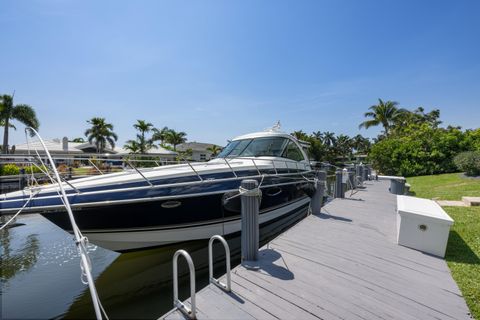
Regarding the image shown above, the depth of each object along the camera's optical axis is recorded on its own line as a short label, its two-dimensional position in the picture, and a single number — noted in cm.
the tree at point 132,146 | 3597
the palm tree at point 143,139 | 3669
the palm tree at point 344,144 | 5928
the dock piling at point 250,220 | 360
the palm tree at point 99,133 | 3731
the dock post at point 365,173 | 1501
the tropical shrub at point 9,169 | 1542
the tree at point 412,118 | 3438
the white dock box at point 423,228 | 411
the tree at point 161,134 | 4972
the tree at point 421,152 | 1988
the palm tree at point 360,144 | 6716
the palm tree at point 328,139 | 6205
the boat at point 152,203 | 440
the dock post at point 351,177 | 1085
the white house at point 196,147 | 4752
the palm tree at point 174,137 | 4847
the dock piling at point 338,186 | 912
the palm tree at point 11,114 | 2534
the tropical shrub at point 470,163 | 1561
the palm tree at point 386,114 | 3684
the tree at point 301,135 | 4534
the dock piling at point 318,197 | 681
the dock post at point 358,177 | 1260
